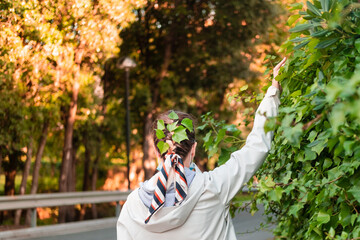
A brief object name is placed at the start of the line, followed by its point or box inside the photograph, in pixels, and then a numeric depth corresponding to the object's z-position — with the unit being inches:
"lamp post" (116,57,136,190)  682.2
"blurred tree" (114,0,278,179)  823.1
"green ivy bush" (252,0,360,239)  75.7
